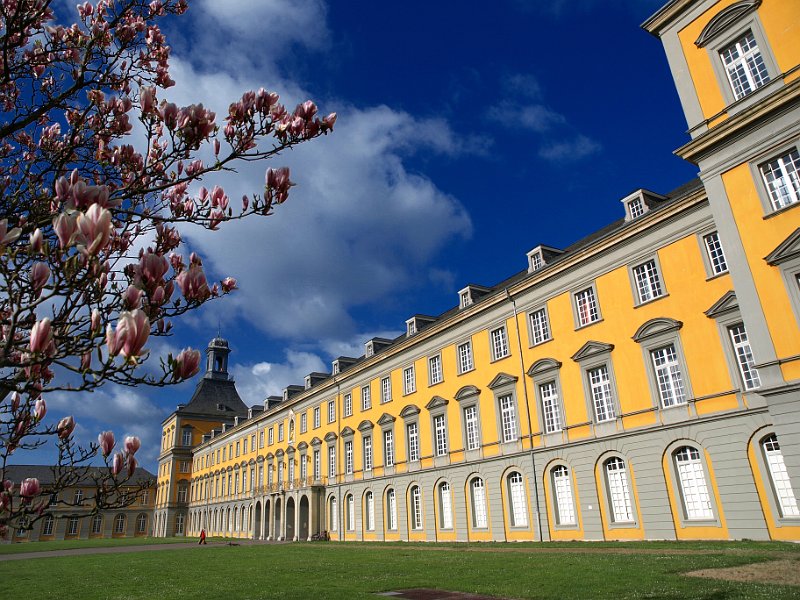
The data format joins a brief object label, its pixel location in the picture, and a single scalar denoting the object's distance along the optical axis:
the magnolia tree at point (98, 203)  3.04
